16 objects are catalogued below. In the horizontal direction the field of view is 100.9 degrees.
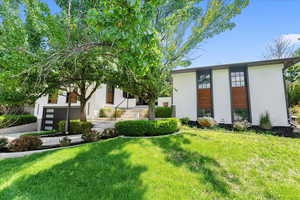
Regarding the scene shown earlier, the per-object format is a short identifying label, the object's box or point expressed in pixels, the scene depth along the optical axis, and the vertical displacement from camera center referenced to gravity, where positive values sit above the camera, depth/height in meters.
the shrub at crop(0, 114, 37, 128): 11.37 -0.98
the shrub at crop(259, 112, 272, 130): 9.27 -0.78
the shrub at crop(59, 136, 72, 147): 5.34 -1.40
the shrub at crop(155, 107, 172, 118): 12.13 -0.14
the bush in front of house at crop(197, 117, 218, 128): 9.83 -0.89
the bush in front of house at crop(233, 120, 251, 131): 8.98 -1.05
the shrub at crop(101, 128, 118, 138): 6.43 -1.20
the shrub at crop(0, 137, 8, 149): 5.08 -1.36
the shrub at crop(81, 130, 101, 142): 5.82 -1.24
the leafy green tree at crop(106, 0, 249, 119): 5.63 +3.90
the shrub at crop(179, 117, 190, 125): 10.90 -0.86
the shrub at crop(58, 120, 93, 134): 8.17 -1.09
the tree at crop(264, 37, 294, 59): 17.54 +9.16
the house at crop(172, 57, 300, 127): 9.63 +1.70
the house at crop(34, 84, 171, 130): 11.90 +0.19
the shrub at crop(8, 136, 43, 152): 4.82 -1.37
